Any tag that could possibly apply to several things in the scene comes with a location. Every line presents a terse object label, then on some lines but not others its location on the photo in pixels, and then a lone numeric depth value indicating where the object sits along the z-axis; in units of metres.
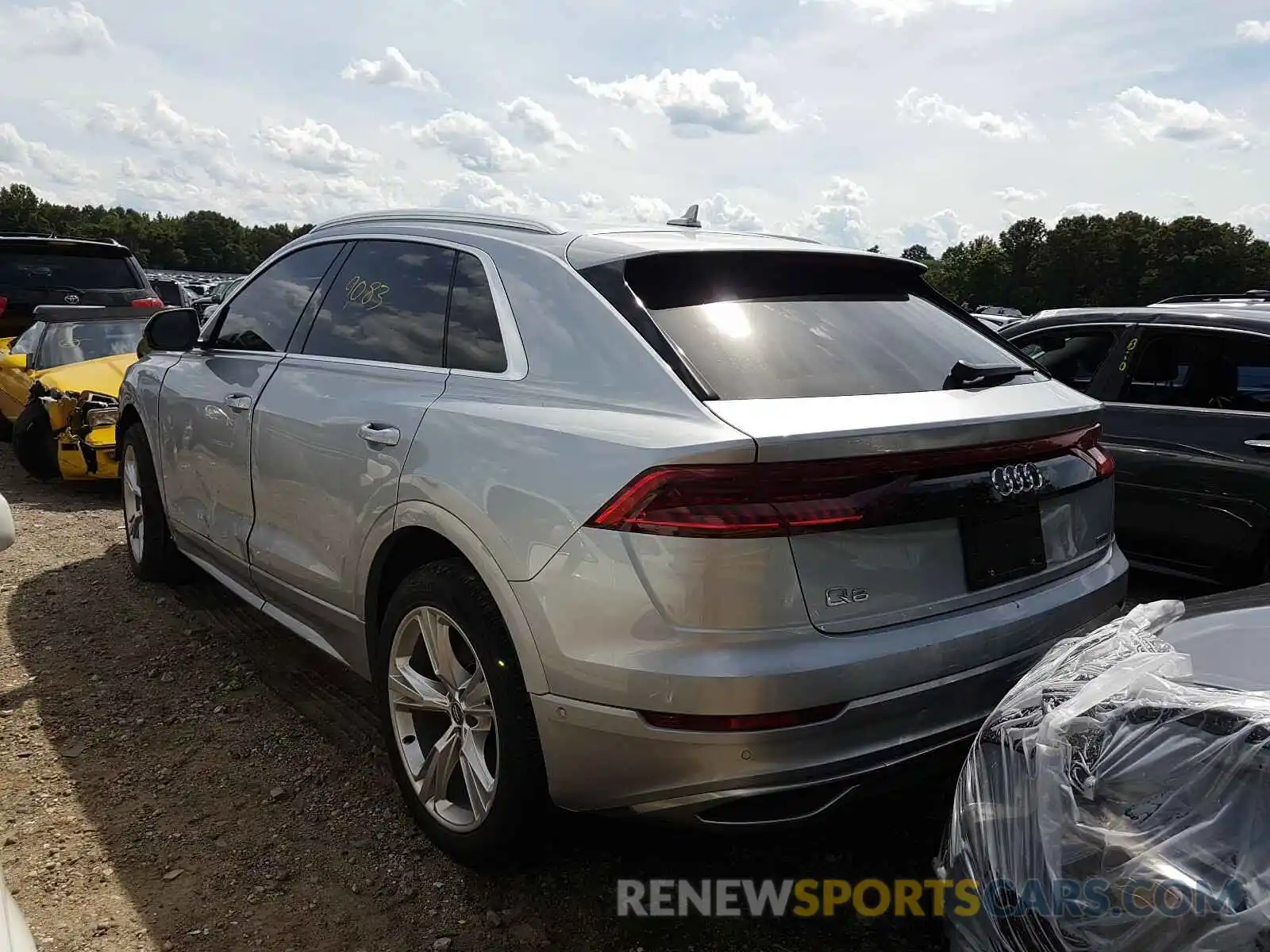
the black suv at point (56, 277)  9.54
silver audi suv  2.01
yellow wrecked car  6.94
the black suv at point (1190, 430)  4.51
